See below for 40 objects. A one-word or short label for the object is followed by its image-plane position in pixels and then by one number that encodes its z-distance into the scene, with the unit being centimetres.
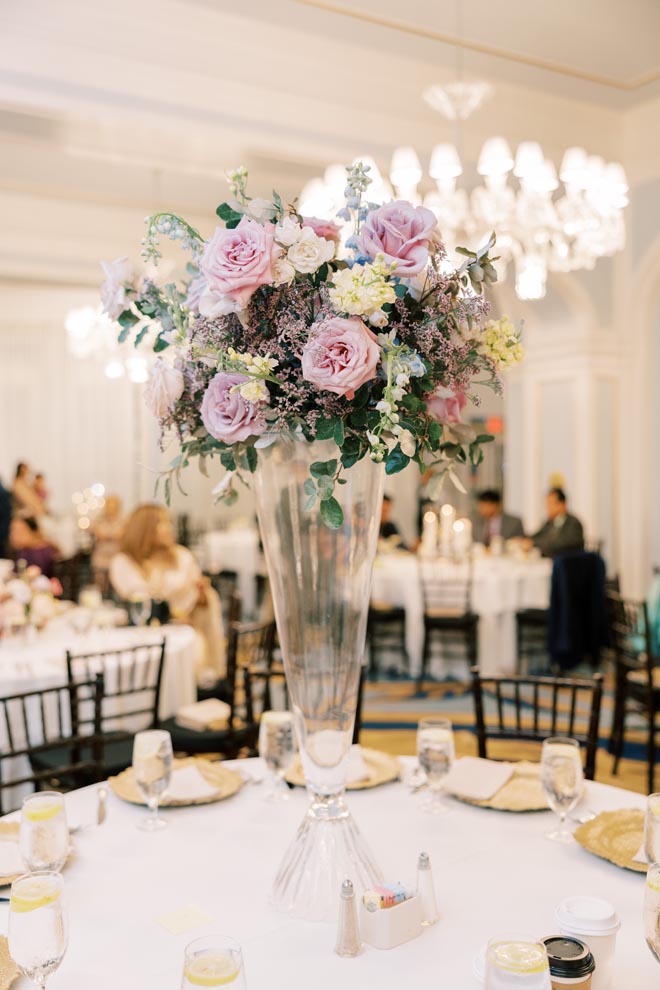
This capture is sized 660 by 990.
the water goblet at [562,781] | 193
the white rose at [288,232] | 154
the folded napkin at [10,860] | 177
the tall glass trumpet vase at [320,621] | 169
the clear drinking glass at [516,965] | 119
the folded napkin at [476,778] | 218
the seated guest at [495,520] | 802
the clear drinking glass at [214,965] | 114
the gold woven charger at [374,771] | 229
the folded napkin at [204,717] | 398
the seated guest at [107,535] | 848
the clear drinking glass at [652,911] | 133
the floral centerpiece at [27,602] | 441
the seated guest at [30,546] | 716
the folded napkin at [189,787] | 218
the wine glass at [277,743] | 214
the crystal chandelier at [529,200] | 527
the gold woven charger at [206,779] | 216
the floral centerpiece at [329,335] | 151
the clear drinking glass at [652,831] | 167
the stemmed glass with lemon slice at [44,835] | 170
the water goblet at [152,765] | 200
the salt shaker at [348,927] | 150
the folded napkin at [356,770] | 230
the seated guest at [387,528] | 840
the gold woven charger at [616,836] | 183
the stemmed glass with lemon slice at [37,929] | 130
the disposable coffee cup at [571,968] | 131
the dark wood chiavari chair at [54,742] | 279
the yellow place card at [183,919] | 161
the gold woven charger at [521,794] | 212
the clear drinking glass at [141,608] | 478
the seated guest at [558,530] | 720
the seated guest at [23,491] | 947
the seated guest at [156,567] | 512
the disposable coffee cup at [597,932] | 141
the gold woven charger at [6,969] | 141
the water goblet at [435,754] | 212
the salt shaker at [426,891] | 159
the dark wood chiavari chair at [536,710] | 257
